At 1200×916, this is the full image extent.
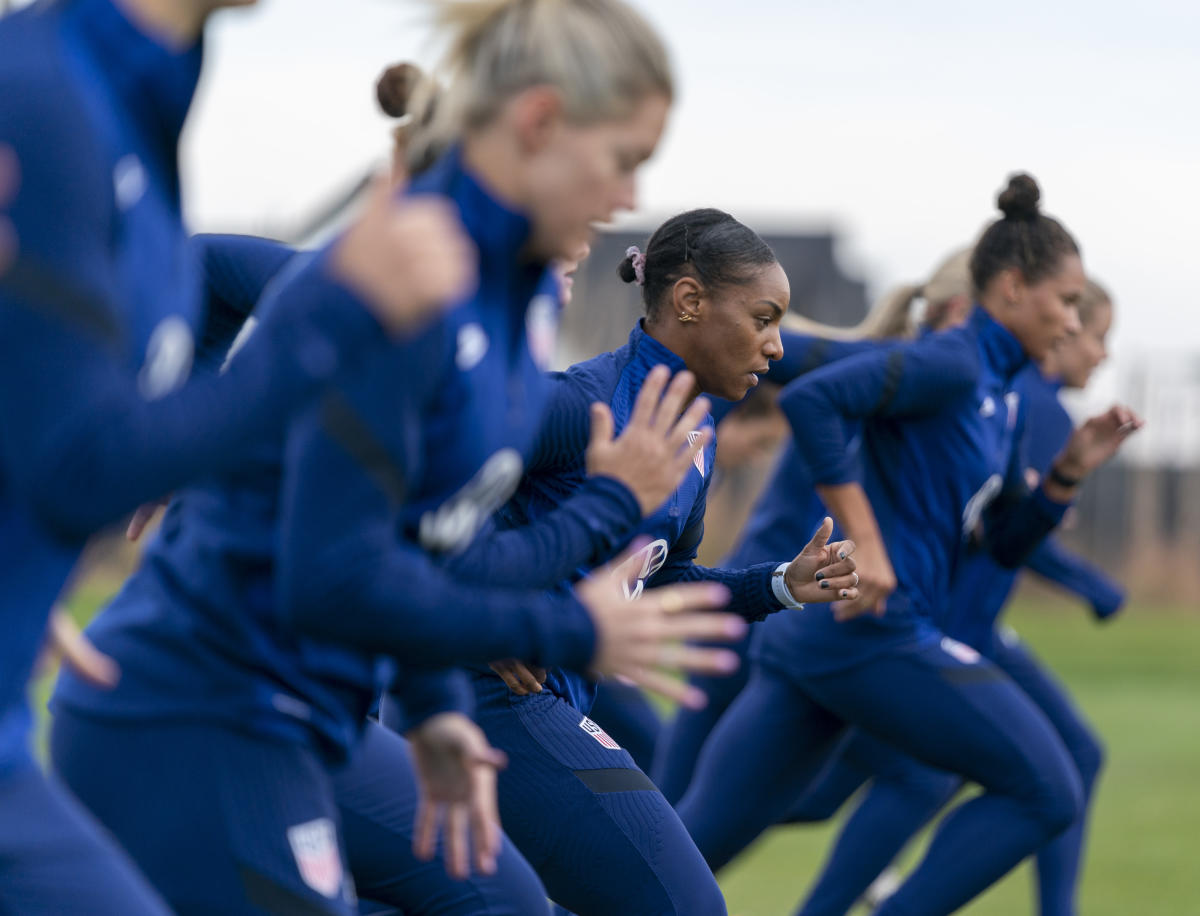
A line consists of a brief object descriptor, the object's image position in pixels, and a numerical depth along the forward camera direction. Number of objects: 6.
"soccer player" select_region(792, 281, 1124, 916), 10.52
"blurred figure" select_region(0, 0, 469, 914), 3.39
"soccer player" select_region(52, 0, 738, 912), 3.81
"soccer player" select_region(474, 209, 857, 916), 6.10
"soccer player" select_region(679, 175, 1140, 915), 8.77
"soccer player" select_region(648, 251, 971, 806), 10.75
